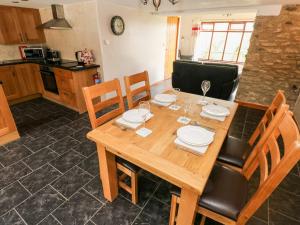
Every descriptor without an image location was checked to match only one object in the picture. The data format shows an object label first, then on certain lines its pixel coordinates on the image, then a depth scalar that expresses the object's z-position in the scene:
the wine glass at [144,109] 1.38
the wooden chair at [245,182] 0.79
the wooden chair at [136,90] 1.81
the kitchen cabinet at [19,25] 3.34
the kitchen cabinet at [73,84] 3.09
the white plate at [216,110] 1.48
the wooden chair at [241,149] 1.45
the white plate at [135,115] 1.32
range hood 3.06
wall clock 3.27
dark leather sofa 3.12
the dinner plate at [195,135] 1.09
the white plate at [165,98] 1.74
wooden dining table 0.90
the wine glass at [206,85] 1.66
